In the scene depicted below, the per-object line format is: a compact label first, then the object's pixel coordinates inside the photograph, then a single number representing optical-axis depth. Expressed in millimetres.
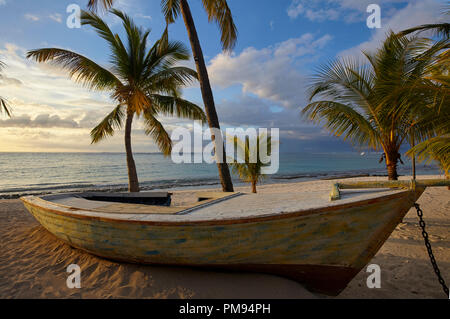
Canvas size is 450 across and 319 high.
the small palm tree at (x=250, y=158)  10125
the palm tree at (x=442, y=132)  3549
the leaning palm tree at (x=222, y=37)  6250
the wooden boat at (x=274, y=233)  2420
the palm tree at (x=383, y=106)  5020
